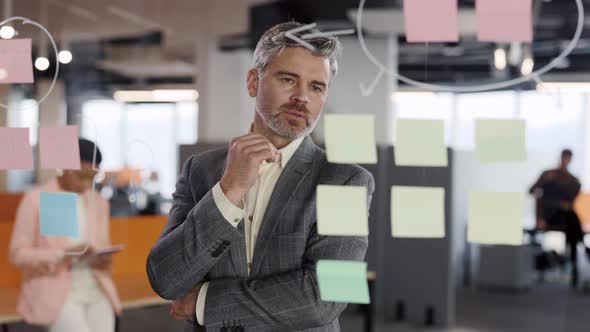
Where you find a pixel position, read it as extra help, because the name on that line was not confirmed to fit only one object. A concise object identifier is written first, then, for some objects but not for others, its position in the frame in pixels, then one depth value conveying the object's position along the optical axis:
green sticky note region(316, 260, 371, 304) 1.52
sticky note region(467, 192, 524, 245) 1.54
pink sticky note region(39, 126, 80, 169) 1.86
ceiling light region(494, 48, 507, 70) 3.81
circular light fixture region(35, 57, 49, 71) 1.95
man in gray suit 1.46
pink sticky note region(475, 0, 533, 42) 1.52
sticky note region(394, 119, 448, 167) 1.55
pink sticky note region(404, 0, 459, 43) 1.55
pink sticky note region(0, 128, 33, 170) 1.86
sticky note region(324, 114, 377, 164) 1.58
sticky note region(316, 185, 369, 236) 1.55
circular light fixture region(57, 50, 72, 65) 2.17
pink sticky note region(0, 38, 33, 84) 1.86
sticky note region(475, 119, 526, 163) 1.52
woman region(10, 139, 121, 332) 2.63
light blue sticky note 1.92
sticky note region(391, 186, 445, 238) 1.57
